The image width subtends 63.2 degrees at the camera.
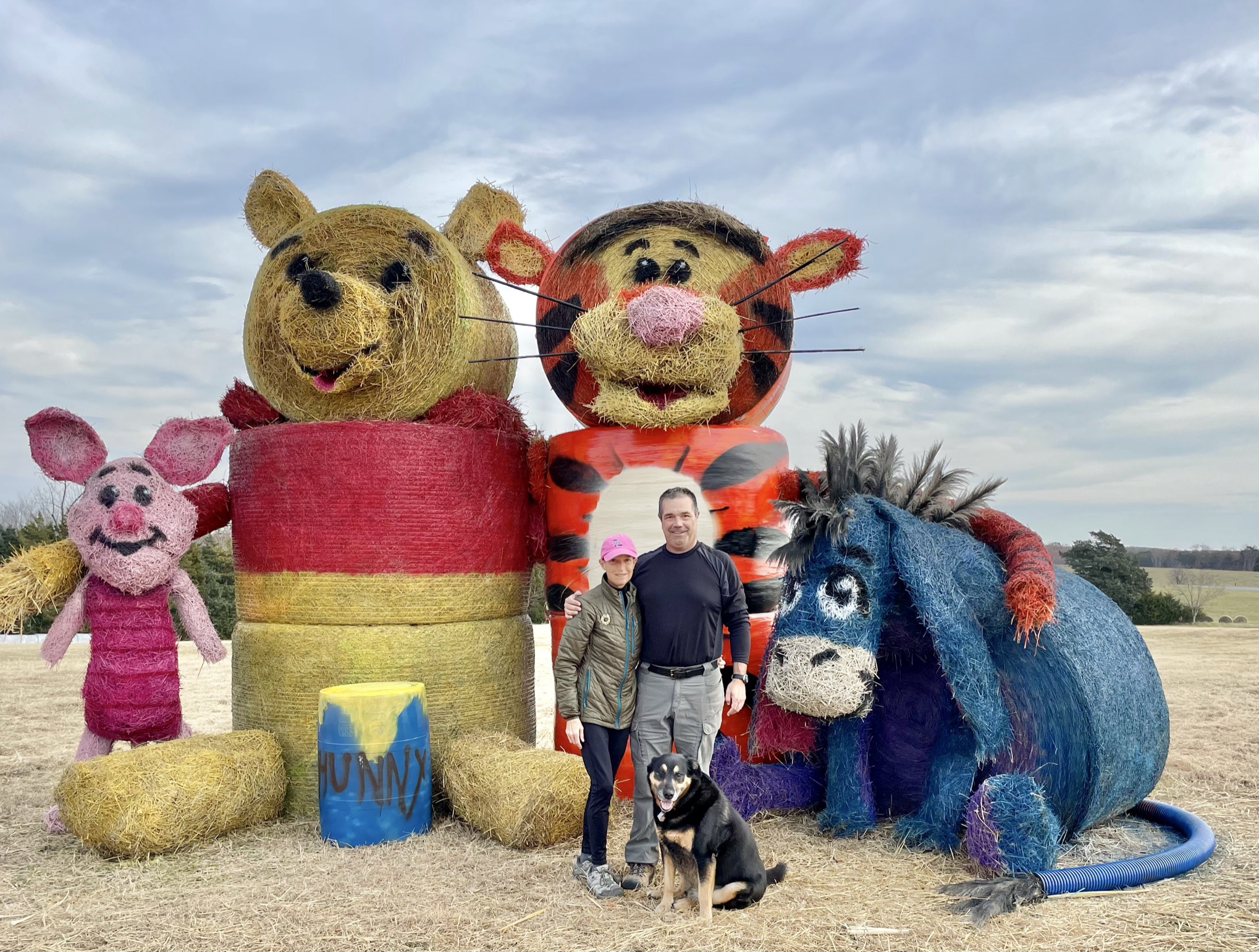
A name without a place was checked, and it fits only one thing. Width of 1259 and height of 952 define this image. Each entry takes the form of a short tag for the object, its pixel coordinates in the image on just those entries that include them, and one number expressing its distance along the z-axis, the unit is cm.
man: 352
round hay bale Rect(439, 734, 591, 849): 389
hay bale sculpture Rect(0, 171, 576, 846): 450
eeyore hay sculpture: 362
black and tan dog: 311
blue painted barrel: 405
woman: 350
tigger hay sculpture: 432
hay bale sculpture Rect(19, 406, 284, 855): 438
